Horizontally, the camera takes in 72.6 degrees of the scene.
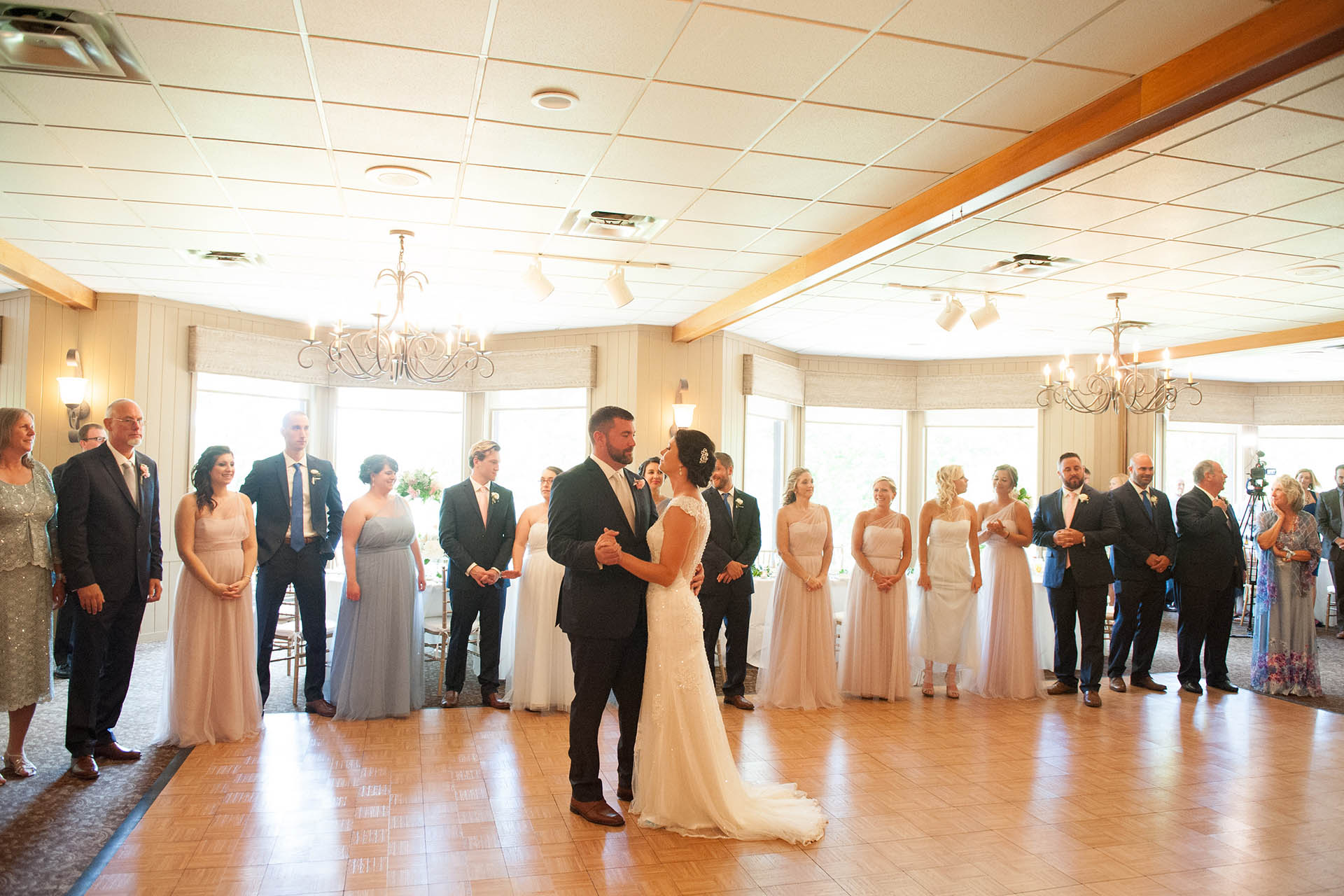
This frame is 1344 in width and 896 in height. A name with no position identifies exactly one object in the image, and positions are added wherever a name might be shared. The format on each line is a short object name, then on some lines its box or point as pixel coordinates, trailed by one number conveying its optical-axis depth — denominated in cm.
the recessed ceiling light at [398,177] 463
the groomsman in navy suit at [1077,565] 624
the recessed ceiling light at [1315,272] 625
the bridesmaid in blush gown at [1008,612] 623
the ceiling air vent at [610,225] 543
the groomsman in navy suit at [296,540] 529
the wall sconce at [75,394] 767
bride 359
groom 364
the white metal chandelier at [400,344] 555
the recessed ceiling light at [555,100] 369
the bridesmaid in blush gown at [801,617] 587
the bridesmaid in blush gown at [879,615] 612
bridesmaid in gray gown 524
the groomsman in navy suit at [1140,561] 640
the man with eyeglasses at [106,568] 423
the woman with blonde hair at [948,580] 621
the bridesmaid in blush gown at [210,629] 468
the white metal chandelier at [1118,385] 698
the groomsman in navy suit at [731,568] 574
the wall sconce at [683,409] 883
